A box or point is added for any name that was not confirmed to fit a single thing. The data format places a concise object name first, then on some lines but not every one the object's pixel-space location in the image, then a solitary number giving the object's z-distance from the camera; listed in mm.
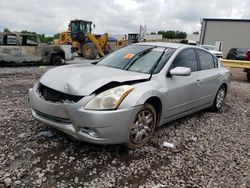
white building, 32594
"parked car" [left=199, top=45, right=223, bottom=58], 19138
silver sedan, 2928
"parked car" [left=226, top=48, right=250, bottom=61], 16609
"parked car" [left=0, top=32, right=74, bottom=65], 10742
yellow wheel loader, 18062
